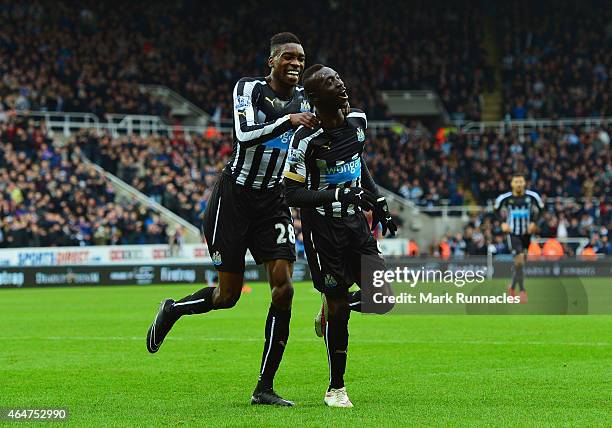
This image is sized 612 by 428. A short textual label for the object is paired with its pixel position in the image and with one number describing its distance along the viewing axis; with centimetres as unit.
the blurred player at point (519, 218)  2209
